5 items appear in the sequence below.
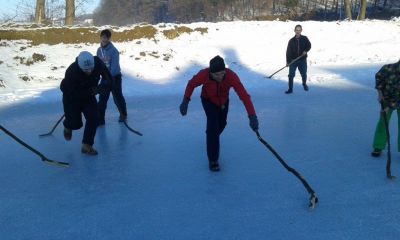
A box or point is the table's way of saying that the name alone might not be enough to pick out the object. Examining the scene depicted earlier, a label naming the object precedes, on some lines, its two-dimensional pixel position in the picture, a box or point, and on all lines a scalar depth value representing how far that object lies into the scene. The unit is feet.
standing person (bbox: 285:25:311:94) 30.14
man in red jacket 13.75
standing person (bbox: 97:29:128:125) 21.06
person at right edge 14.98
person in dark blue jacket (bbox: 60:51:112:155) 16.14
